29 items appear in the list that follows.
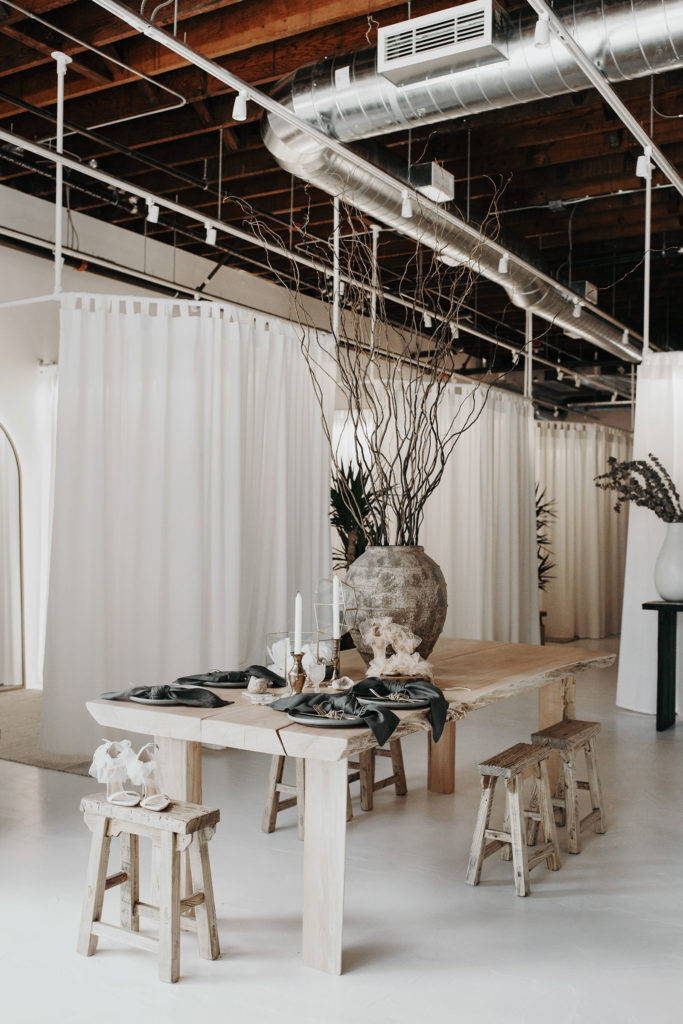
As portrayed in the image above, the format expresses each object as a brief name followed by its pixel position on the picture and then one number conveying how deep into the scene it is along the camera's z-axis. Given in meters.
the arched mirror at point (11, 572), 7.30
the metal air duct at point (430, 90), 3.87
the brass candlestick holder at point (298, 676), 3.15
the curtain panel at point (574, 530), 11.12
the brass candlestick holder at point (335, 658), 3.34
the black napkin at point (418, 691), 2.92
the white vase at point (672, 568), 6.09
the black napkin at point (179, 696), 2.98
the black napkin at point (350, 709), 2.70
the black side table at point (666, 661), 6.09
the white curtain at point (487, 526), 8.08
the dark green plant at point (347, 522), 7.11
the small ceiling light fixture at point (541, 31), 3.58
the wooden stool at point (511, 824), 3.41
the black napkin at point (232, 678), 3.30
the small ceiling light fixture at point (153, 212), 5.98
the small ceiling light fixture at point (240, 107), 4.09
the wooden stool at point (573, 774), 3.84
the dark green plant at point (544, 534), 10.59
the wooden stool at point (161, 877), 2.71
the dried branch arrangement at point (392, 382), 3.62
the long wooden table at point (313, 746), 2.68
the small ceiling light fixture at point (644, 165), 4.80
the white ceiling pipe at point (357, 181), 4.10
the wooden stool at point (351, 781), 4.03
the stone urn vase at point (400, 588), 3.46
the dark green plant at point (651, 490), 6.12
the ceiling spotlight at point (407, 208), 5.11
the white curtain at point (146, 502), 5.07
